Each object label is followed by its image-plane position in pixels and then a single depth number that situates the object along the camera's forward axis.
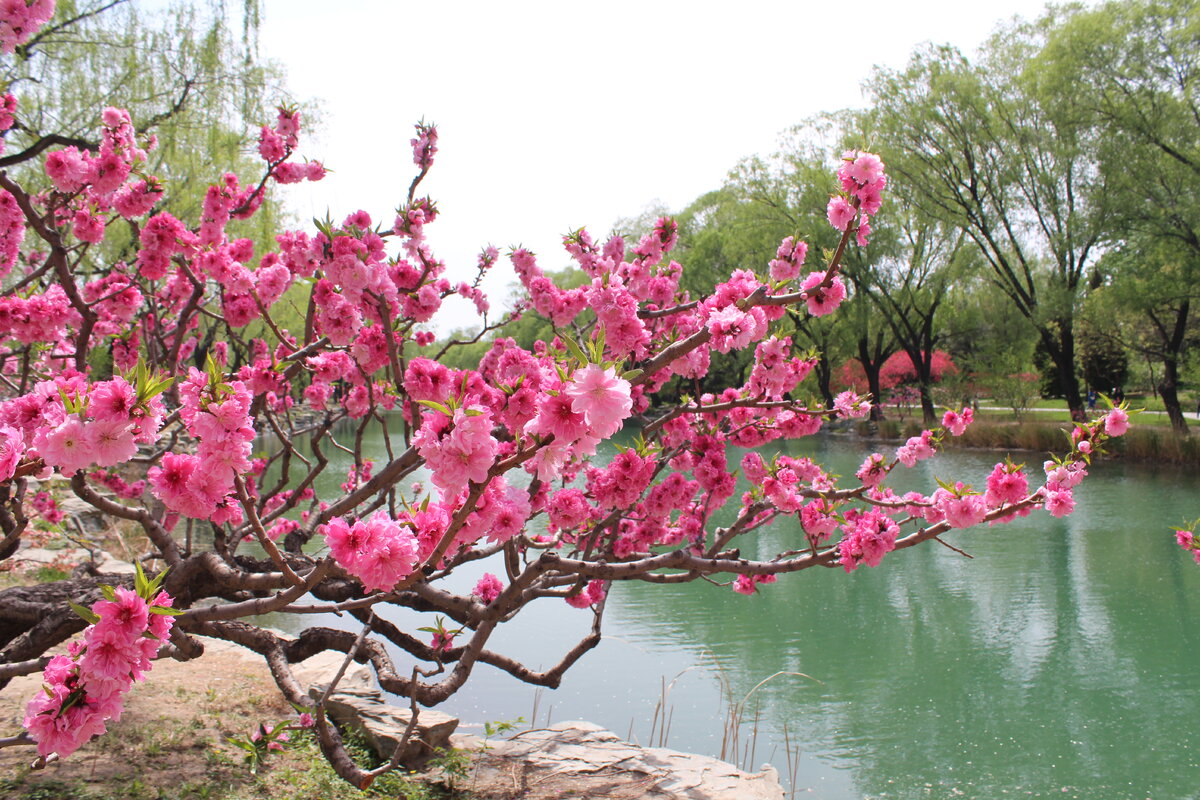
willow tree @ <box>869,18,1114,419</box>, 16.64
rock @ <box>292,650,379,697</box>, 4.14
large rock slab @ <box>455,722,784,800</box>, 3.28
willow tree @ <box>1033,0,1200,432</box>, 14.34
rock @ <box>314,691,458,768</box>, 3.30
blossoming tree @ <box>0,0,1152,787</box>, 1.45
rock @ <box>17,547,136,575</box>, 6.32
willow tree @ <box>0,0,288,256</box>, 10.63
